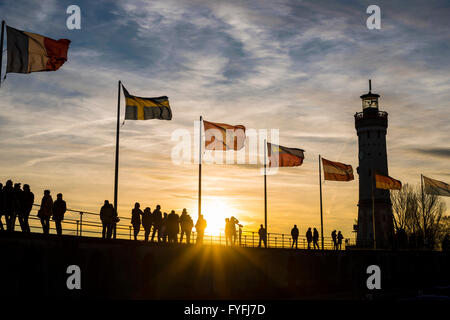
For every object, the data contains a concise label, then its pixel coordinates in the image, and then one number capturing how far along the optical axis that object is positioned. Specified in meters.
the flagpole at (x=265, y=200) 43.54
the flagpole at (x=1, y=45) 22.47
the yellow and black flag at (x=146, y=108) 30.83
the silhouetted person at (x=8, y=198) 22.38
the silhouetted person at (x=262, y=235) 42.87
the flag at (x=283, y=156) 42.12
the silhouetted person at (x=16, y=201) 22.59
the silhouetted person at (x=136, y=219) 29.55
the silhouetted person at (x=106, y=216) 27.05
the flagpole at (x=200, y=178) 34.88
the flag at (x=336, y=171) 50.75
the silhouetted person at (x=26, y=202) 22.73
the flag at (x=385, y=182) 56.94
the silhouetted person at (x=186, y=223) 32.53
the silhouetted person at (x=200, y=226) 34.56
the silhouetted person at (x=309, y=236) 48.22
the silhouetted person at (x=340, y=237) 56.91
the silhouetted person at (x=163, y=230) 31.24
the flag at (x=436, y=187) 63.94
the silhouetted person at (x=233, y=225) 38.12
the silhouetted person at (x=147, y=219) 29.73
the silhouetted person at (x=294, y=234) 46.38
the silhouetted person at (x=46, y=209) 23.91
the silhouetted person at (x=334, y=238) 54.53
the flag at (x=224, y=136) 35.09
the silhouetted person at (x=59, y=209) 24.38
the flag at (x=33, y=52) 22.89
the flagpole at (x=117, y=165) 29.29
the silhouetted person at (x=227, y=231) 38.19
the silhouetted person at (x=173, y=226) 31.77
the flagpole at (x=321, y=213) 51.76
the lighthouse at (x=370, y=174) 79.50
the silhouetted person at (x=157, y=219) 30.30
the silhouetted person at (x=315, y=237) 49.38
